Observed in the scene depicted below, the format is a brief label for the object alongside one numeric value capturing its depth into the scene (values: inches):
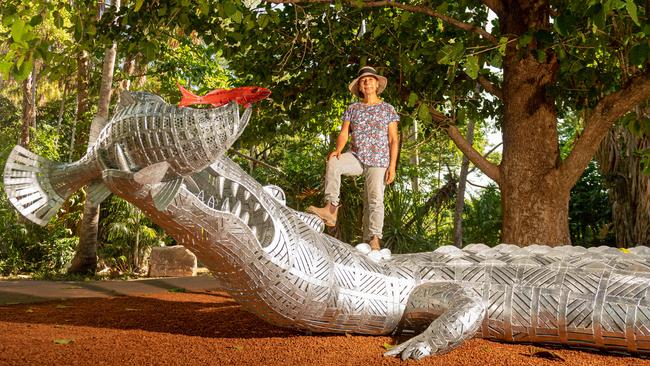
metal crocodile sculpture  135.6
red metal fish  124.1
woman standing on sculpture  201.9
